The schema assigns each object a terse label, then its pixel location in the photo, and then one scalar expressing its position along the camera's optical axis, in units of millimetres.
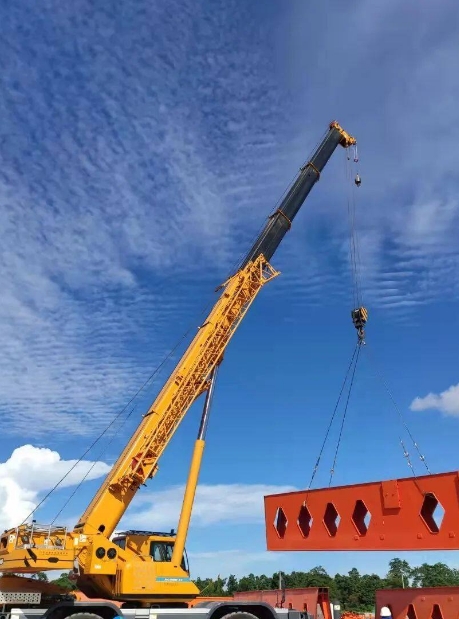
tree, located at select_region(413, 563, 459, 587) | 122788
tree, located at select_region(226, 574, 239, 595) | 88250
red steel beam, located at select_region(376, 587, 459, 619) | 11461
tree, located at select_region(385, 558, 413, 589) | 122444
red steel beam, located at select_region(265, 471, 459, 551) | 10508
